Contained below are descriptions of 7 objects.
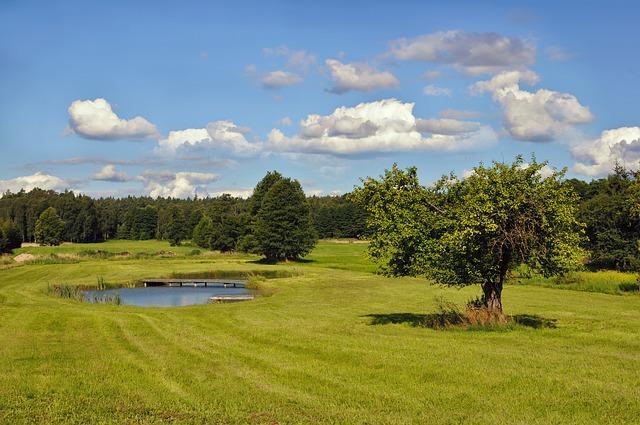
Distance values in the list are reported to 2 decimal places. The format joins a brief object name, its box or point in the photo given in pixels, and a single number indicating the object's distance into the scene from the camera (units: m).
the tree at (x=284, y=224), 93.19
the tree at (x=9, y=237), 133.48
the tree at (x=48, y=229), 167.12
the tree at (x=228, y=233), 119.34
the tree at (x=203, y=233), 141.69
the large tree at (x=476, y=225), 23.88
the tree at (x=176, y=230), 168.25
